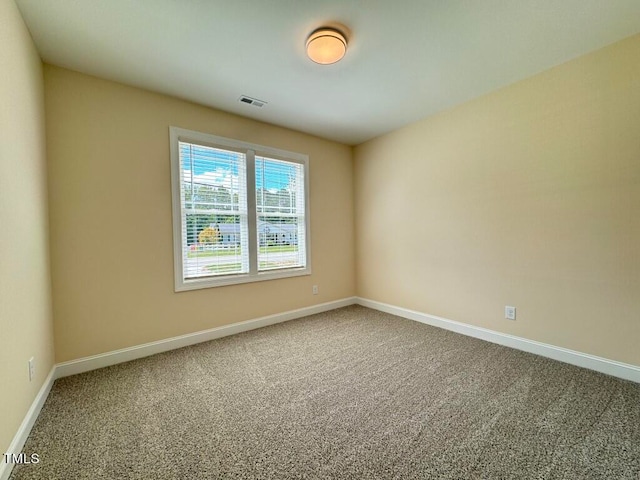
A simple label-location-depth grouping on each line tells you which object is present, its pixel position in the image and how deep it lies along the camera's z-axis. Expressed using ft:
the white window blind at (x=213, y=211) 9.52
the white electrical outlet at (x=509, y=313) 8.84
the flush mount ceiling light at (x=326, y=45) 6.26
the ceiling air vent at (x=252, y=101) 9.30
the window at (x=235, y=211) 9.43
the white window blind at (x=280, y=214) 11.35
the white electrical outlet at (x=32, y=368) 5.58
